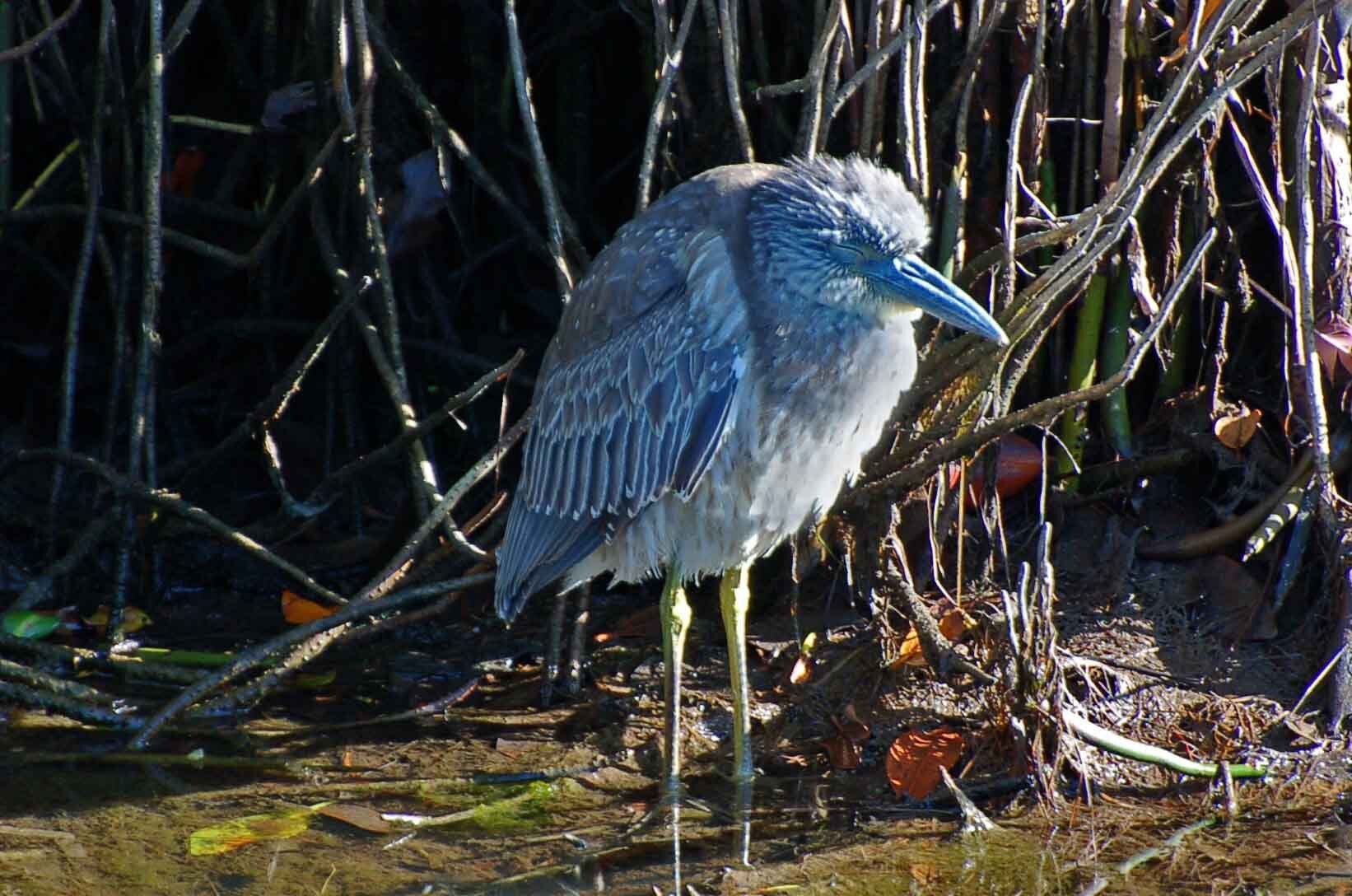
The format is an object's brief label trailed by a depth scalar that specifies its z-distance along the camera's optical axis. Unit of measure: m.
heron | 7.97
